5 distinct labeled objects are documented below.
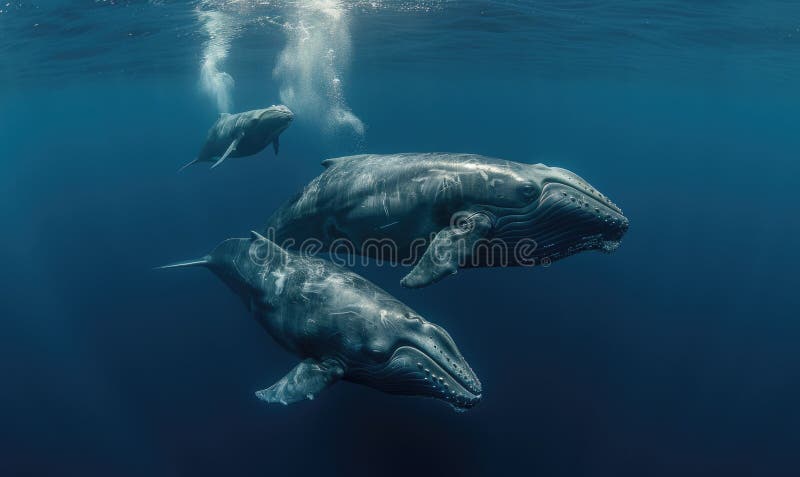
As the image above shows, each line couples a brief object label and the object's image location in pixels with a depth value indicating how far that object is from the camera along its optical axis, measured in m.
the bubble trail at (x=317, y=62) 25.73
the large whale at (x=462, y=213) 6.63
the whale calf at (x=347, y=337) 6.44
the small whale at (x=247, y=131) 14.12
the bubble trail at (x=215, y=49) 24.88
